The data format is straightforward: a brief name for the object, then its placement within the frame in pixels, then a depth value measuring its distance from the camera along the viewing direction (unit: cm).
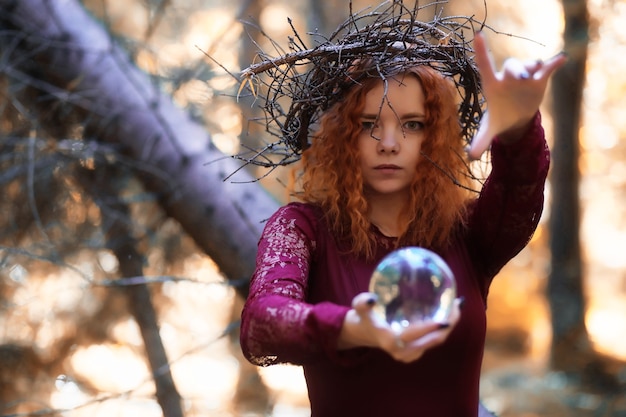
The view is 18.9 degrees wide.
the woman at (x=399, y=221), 253
